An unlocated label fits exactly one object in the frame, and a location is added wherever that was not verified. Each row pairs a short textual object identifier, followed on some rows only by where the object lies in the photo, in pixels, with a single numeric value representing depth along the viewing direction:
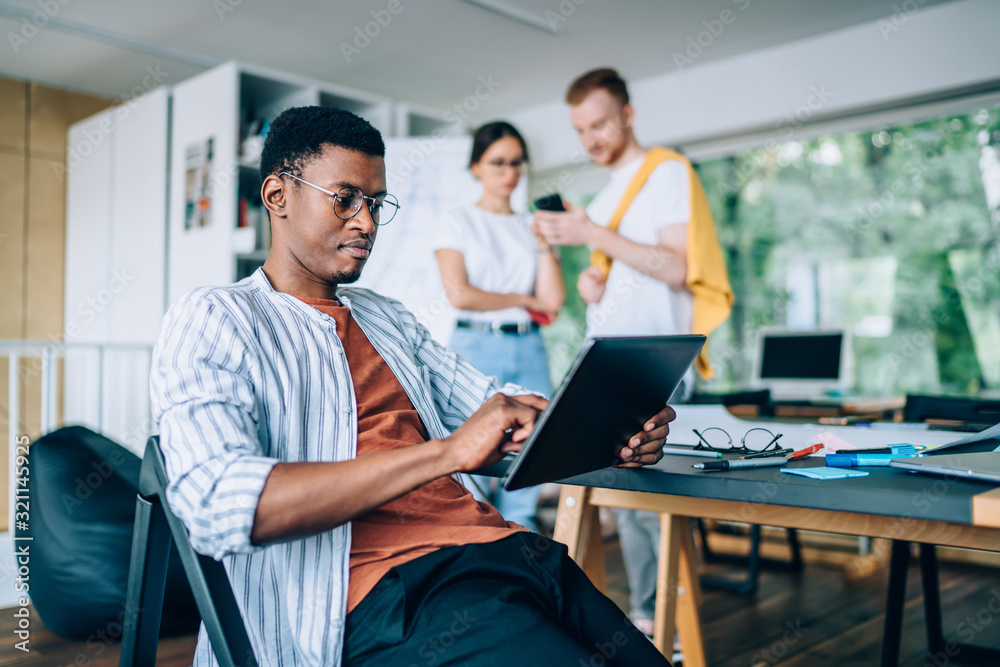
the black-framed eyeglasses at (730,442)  1.26
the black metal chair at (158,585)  0.92
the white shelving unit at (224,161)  3.72
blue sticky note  1.00
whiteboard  4.20
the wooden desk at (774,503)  0.85
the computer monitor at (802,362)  3.97
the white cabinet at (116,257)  4.17
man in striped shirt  0.88
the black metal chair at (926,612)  1.97
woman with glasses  2.58
